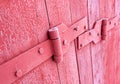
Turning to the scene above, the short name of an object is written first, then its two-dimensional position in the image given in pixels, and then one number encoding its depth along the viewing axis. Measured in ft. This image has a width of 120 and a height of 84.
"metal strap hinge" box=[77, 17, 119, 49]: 2.34
